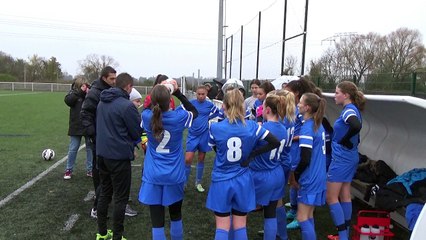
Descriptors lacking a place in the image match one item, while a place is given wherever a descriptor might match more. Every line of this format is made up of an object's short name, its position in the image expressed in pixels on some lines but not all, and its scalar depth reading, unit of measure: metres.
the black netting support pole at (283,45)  12.45
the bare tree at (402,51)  28.32
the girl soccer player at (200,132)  6.44
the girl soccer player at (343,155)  4.31
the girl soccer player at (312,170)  3.94
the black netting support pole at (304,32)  9.99
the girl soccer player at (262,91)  5.03
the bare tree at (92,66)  70.81
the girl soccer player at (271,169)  3.80
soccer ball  8.77
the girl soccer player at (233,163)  3.53
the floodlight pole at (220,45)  19.17
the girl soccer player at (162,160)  3.77
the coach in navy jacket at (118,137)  4.09
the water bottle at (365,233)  4.38
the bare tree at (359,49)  23.28
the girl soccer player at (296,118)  4.47
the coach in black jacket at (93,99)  4.84
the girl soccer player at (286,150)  3.89
